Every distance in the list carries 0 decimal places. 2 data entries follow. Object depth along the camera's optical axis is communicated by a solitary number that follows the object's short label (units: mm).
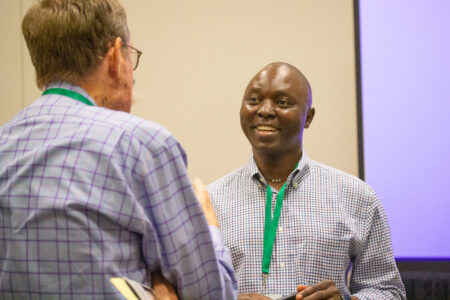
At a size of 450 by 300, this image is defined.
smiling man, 2121
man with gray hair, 1621
